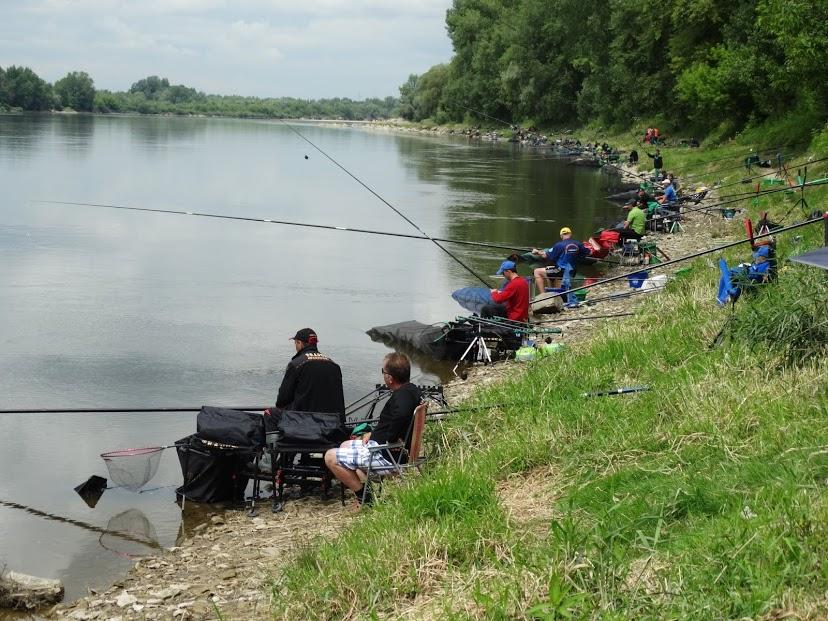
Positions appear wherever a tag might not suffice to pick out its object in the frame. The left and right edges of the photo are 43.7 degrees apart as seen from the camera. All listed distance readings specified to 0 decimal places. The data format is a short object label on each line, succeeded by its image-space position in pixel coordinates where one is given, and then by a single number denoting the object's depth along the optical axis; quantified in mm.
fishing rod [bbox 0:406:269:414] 9234
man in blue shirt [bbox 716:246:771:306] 10562
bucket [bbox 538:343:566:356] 11688
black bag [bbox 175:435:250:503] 8812
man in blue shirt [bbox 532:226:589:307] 17728
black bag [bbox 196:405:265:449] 8625
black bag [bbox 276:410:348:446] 8438
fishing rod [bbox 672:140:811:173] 32625
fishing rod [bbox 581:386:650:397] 8427
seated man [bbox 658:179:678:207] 27031
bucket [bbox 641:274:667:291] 15859
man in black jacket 9125
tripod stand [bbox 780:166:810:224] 18181
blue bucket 16688
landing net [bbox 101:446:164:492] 9023
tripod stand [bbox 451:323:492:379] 13539
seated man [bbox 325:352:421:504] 7984
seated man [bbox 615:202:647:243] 21609
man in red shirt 14219
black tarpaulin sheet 14117
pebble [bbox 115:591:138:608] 6767
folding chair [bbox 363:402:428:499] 7914
